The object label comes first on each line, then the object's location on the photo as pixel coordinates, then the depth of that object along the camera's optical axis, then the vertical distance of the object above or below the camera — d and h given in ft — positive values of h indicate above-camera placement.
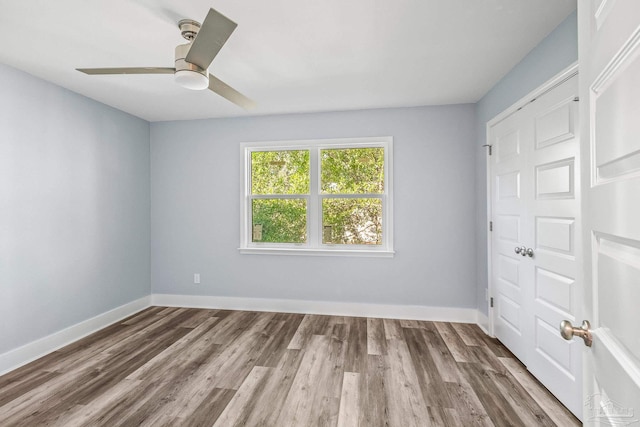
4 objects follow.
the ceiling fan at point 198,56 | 4.73 +2.91
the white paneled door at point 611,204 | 1.84 +0.06
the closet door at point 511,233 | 7.86 -0.56
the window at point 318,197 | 12.05 +0.68
